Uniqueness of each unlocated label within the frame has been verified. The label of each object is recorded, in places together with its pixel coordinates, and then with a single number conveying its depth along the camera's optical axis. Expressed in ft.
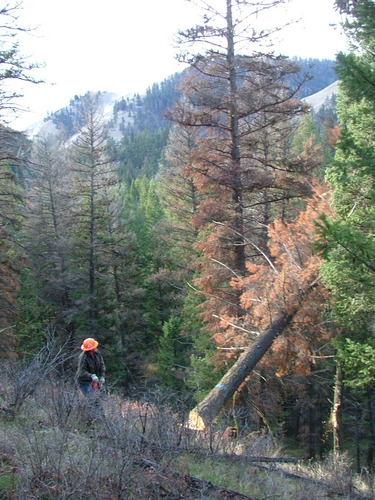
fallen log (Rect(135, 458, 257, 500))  13.55
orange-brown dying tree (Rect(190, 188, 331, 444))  30.91
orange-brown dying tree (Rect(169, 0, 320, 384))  35.53
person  24.64
